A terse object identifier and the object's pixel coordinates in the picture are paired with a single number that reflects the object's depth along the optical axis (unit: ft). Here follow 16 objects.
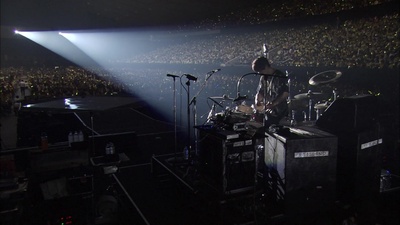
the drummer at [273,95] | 16.07
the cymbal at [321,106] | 18.95
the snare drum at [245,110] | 17.15
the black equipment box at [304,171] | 12.41
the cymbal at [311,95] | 21.01
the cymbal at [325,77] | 20.16
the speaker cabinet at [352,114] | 13.48
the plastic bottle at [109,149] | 20.39
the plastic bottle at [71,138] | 16.47
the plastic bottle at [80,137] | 16.73
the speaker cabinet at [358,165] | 13.17
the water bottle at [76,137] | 16.61
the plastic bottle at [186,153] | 17.81
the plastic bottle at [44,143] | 14.66
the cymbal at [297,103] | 21.49
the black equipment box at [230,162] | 12.41
